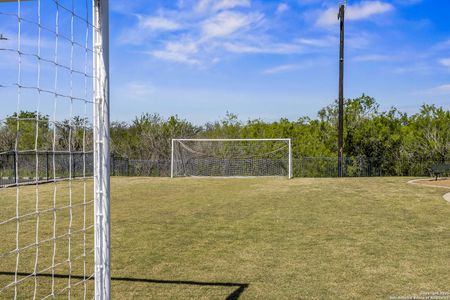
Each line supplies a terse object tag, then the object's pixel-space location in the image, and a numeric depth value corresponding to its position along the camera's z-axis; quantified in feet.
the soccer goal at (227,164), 86.33
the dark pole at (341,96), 82.02
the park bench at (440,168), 65.00
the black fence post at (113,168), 91.35
